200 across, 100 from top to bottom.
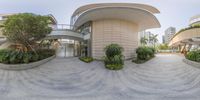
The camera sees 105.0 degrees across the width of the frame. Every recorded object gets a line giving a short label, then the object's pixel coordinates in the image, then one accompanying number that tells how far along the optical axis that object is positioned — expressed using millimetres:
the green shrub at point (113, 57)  6393
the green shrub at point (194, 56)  5823
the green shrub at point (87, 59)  7676
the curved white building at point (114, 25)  7108
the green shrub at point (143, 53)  7777
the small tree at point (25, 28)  6508
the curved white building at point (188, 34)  9083
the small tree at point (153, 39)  28118
